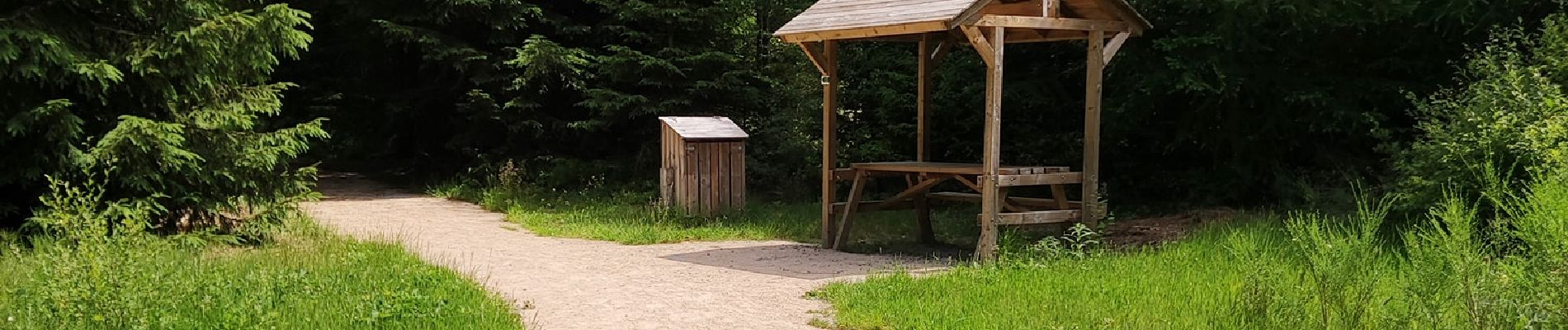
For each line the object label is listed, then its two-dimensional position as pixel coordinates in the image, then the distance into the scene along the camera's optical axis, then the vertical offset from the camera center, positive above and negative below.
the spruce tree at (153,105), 8.71 -0.11
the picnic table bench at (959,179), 9.66 -0.81
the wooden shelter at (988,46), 9.20 +0.34
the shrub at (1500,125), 8.12 -0.24
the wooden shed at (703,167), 13.52 -0.84
